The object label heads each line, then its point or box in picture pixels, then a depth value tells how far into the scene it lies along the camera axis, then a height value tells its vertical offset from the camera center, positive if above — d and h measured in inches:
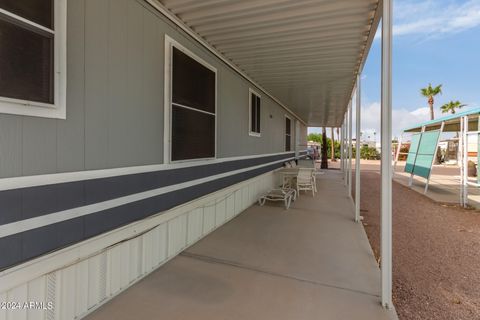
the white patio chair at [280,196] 221.3 -36.8
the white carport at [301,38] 87.2 +63.6
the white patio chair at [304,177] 267.7 -21.3
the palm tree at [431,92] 1021.8 +269.0
